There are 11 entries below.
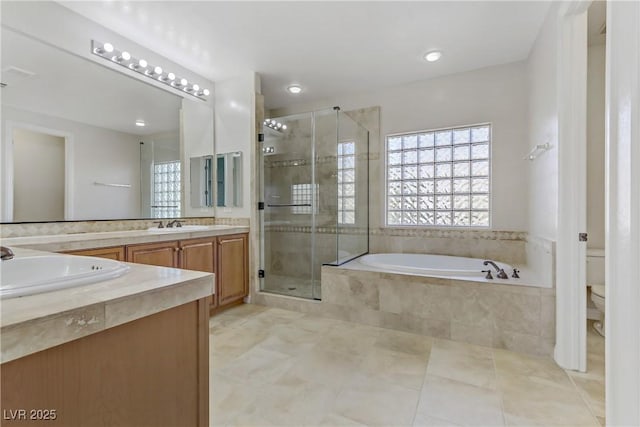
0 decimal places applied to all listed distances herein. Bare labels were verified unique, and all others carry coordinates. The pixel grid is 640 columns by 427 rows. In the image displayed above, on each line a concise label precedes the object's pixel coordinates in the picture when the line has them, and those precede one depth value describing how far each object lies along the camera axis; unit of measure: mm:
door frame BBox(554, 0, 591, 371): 1789
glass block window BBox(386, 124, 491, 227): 3191
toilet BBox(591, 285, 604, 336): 2078
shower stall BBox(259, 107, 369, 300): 3277
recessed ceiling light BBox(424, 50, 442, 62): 2754
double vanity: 515
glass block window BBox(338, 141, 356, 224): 3383
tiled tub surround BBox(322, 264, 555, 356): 2039
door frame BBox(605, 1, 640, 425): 854
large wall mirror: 1938
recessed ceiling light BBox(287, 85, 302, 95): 3568
